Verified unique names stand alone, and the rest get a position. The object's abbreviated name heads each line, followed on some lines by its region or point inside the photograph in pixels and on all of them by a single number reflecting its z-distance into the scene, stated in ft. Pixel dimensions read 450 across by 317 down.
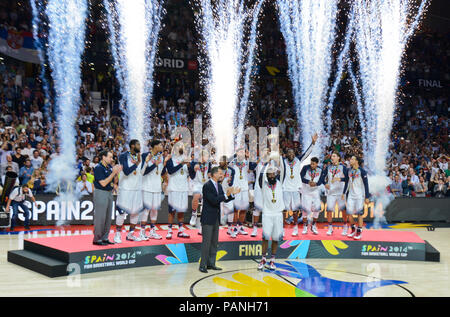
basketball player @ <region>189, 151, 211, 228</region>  32.78
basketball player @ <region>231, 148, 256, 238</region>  33.96
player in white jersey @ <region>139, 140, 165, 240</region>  29.91
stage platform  26.86
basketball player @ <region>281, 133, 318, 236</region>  34.27
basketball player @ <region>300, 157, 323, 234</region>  34.73
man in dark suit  27.58
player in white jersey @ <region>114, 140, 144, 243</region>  29.12
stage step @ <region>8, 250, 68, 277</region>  25.81
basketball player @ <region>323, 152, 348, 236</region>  34.58
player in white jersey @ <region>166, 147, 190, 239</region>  32.19
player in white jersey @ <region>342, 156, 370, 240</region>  33.91
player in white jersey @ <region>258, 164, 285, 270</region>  27.96
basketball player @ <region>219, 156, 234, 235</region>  32.78
